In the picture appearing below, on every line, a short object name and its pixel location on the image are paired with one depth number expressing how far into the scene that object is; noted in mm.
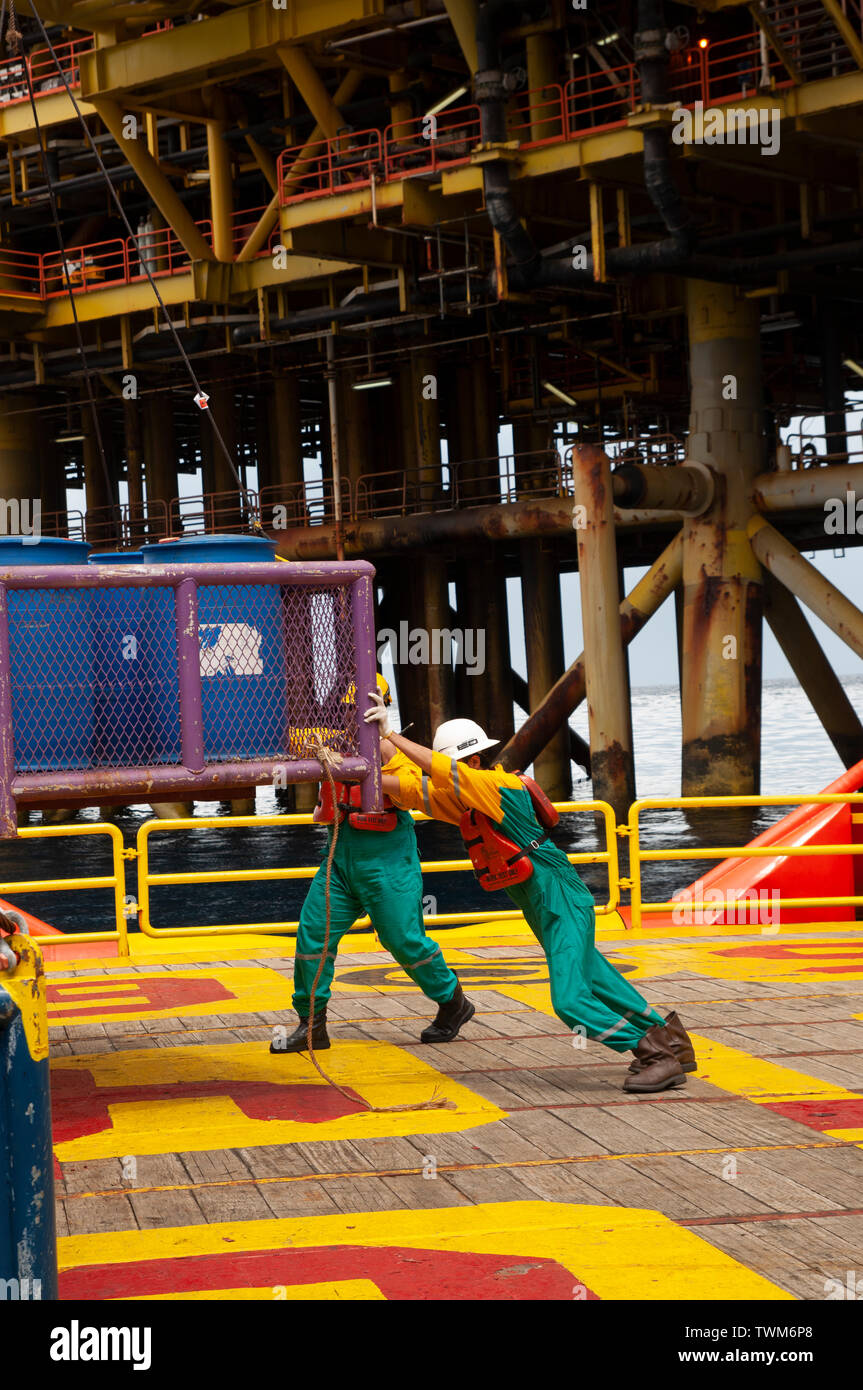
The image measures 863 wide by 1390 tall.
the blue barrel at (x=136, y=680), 7004
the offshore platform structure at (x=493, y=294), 25750
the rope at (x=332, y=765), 7082
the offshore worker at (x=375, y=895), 7871
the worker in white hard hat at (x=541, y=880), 7227
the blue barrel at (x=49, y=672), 6848
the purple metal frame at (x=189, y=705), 6695
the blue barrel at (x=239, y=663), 7062
